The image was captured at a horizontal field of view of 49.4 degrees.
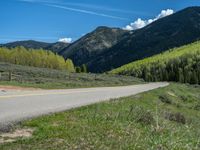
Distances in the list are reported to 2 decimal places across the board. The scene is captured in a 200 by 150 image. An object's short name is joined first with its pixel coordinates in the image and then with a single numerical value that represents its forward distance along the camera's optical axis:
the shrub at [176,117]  9.40
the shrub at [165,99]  16.90
